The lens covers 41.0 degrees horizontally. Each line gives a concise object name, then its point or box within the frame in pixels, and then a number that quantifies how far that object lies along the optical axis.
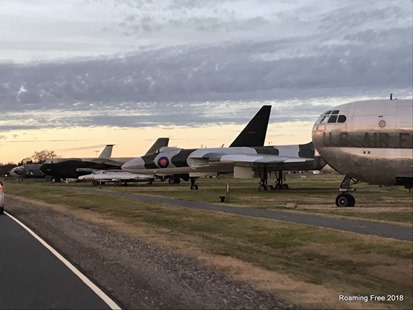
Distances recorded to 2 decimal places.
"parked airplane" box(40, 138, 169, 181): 87.75
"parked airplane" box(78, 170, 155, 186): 70.69
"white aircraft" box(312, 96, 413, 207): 24.81
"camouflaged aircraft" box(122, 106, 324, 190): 49.16
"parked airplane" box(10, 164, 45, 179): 101.62
